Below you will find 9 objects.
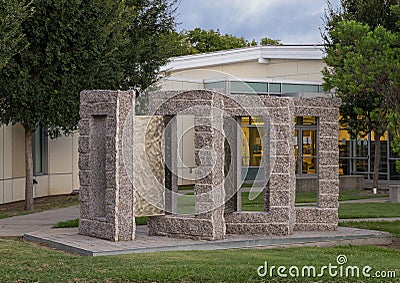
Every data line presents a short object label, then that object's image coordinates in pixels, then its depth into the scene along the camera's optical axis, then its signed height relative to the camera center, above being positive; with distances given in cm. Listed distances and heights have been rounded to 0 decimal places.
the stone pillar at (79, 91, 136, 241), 1379 -25
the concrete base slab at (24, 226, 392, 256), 1298 -160
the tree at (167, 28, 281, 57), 6569 +974
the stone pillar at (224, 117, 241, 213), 1505 -24
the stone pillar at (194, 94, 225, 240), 1388 -27
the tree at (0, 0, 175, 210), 1983 +240
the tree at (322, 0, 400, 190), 2662 +484
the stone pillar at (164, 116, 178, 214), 1452 -15
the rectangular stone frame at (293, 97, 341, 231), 1541 -33
